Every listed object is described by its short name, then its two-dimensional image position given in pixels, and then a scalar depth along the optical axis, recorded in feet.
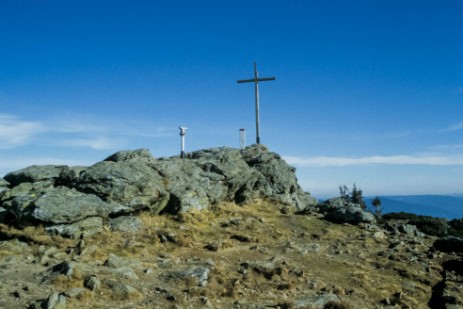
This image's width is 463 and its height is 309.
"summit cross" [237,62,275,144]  134.00
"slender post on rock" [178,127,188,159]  114.03
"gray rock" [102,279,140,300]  42.55
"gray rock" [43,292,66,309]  37.35
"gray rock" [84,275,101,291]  43.04
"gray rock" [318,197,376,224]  96.53
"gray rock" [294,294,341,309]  44.85
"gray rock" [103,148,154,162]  98.48
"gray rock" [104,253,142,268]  51.84
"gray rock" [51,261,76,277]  45.32
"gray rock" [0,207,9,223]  65.72
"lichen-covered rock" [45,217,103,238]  62.44
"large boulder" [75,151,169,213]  74.53
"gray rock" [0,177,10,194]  74.15
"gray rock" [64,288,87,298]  40.47
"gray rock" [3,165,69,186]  76.67
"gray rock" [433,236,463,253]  78.84
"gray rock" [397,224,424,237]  93.40
